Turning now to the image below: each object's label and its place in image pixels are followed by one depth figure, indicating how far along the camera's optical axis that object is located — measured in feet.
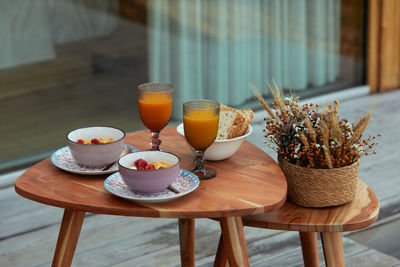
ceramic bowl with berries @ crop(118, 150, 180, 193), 7.08
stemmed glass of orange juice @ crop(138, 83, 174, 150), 7.81
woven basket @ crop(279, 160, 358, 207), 7.63
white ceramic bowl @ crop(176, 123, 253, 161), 7.84
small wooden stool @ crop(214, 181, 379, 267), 7.49
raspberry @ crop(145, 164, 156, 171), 7.24
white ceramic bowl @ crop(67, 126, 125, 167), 7.55
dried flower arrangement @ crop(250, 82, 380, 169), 7.54
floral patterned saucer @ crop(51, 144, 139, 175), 7.55
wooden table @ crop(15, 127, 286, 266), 7.03
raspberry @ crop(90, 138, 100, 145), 7.71
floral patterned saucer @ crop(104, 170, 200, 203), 7.08
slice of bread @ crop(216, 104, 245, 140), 7.97
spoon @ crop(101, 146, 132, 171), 7.94
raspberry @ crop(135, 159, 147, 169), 7.31
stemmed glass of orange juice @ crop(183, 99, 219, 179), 7.49
